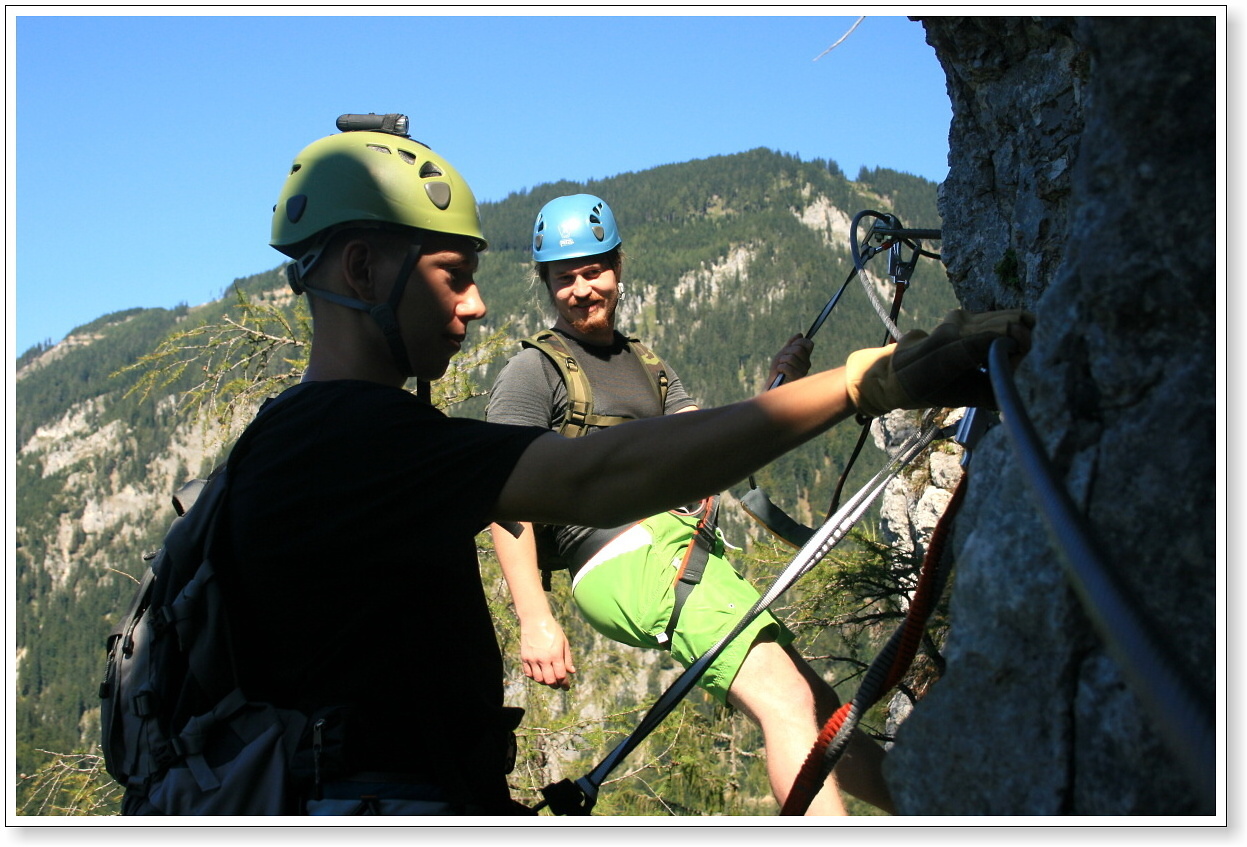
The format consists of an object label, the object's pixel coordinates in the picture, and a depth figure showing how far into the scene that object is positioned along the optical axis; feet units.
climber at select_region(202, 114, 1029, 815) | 6.48
